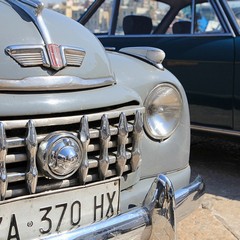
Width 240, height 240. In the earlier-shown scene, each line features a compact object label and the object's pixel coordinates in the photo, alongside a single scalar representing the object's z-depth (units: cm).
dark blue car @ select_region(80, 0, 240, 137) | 369
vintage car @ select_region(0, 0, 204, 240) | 169
